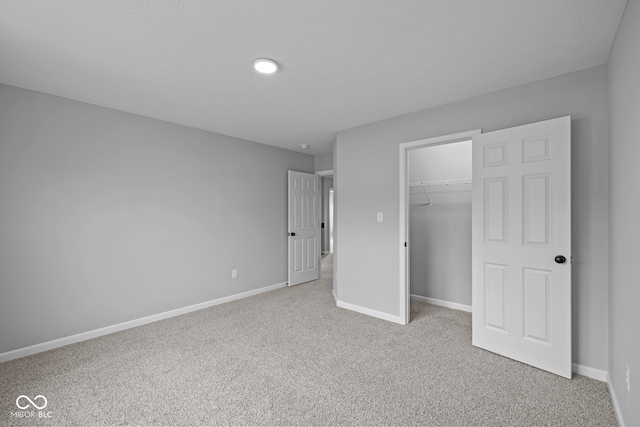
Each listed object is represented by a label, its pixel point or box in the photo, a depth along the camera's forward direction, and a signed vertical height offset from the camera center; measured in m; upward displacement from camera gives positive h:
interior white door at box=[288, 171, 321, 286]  5.12 -0.25
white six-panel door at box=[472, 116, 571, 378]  2.26 -0.25
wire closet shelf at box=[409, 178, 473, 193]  3.84 +0.39
